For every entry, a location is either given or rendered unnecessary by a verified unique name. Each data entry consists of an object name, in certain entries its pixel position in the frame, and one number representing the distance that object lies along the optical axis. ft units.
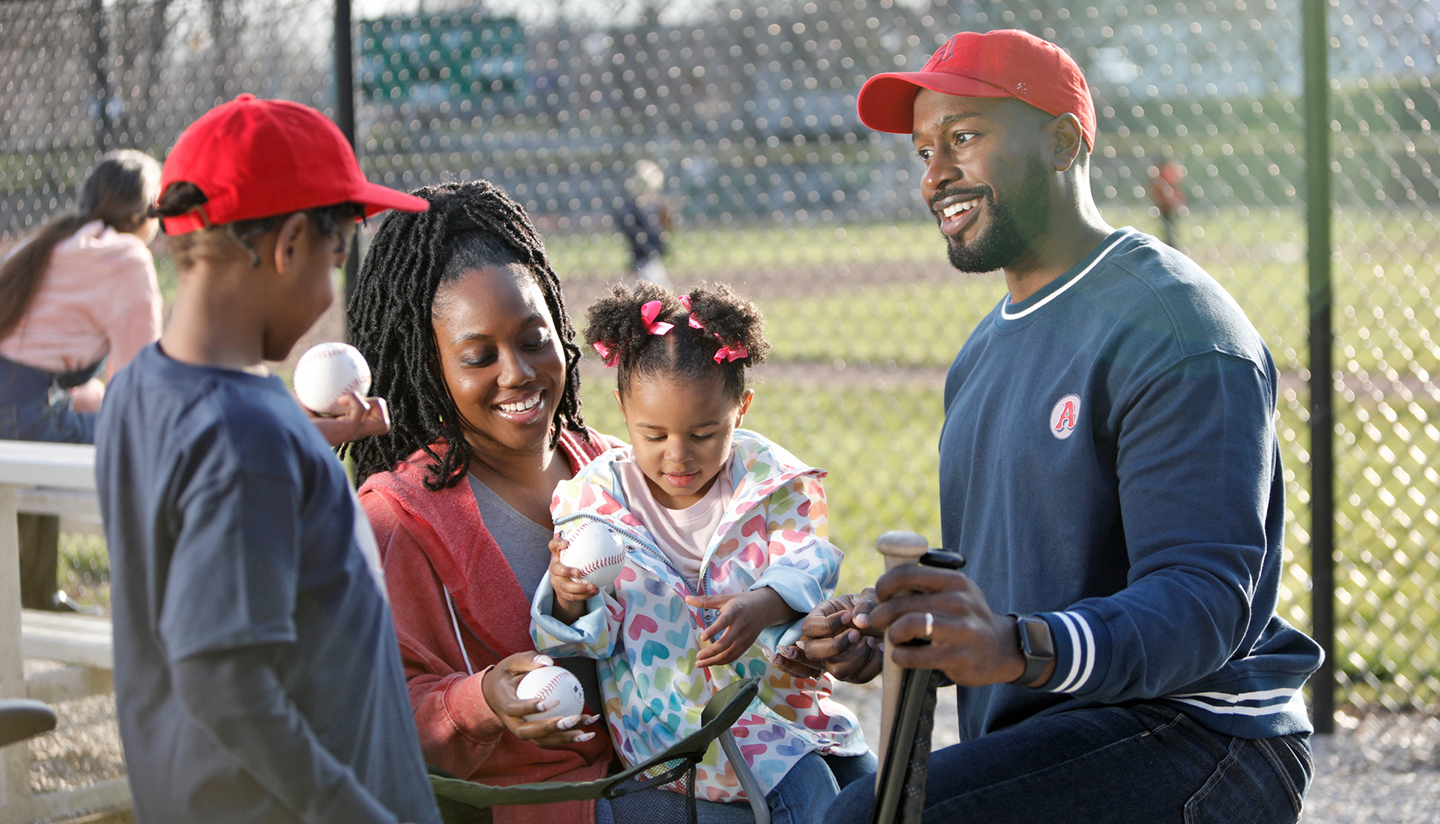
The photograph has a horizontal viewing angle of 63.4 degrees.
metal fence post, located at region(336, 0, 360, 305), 11.66
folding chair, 5.71
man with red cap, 5.33
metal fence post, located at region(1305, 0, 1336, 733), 11.59
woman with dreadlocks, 6.41
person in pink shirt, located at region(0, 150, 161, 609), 14.28
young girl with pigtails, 6.73
